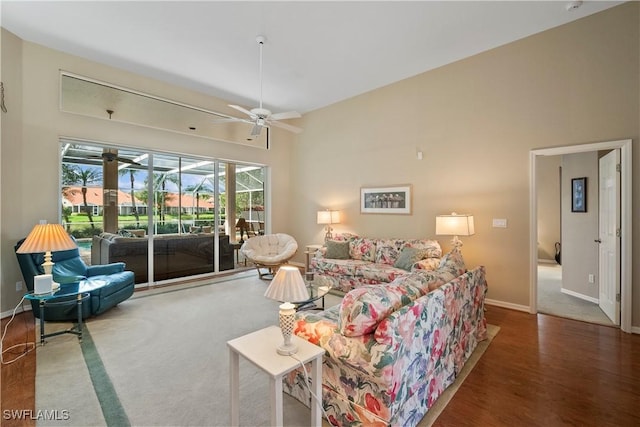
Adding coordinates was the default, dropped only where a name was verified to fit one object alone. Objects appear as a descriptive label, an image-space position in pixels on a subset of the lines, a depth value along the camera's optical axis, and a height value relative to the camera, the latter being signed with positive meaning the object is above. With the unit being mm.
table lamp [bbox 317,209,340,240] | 5883 -113
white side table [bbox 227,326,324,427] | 1382 -798
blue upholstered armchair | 3244 -877
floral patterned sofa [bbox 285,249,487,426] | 1544 -848
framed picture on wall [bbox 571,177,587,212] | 4348 +261
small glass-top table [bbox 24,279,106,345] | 2775 -867
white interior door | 3299 -322
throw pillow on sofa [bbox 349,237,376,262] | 4980 -683
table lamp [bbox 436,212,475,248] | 3951 -211
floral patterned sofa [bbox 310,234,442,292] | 4156 -799
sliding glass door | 4438 +77
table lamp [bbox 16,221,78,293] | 2748 -320
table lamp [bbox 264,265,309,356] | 1585 -482
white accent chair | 5266 -780
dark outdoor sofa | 4668 -757
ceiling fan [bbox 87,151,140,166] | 4596 +929
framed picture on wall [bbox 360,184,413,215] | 5016 +228
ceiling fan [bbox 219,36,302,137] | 3659 +1296
